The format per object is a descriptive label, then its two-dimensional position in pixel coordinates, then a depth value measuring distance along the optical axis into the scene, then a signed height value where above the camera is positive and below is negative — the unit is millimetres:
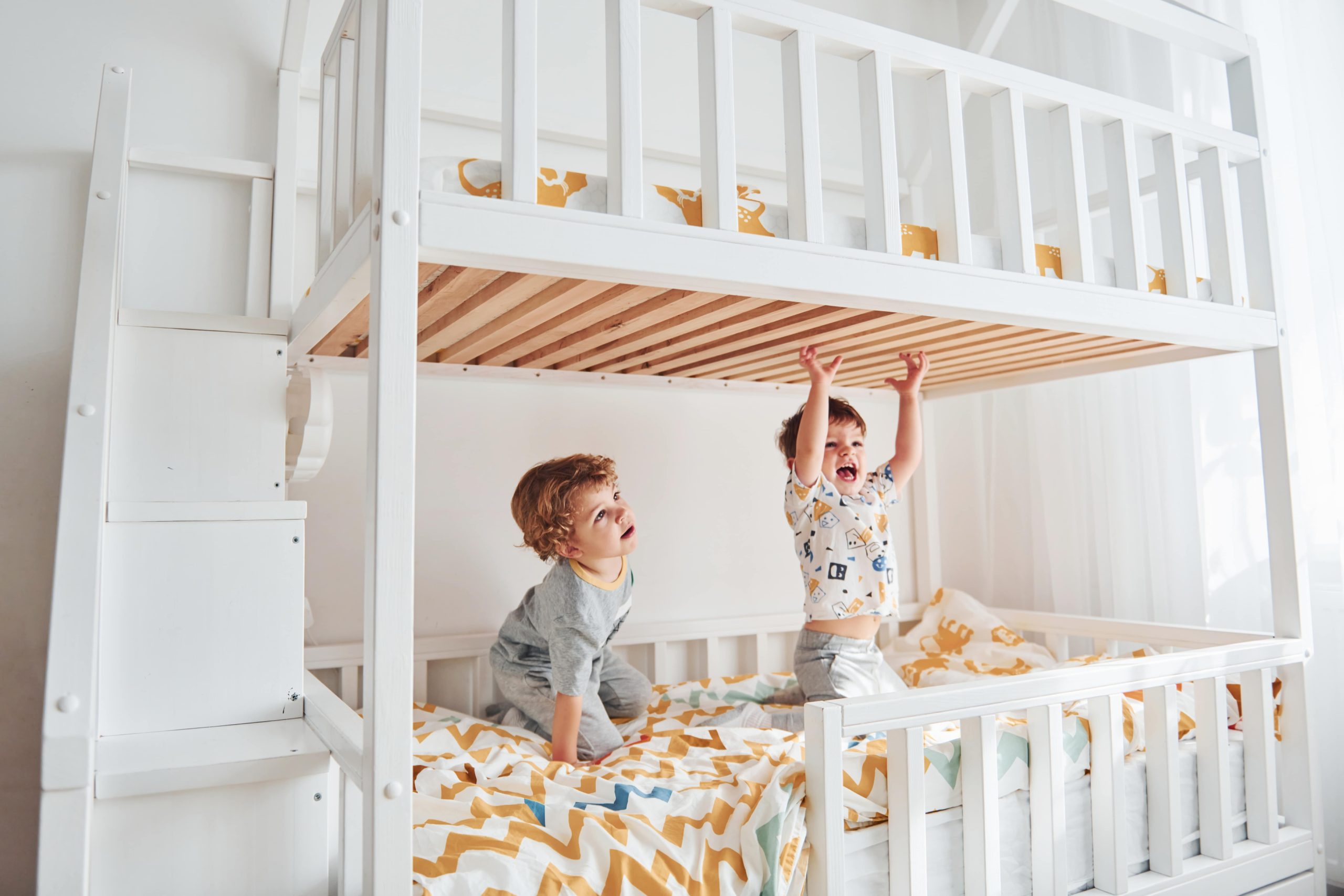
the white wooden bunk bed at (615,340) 935 +292
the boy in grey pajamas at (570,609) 1475 -124
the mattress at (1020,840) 1213 -458
